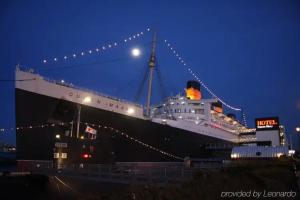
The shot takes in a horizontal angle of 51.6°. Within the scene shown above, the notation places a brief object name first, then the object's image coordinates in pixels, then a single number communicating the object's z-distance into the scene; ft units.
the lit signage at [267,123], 154.25
